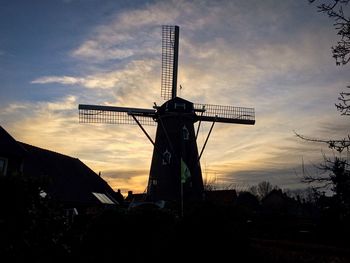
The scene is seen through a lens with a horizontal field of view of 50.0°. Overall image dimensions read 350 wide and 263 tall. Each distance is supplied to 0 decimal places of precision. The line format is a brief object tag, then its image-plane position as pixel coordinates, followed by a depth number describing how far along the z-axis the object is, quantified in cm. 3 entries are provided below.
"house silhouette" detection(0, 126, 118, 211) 2289
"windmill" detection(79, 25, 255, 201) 3294
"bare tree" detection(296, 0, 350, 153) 715
